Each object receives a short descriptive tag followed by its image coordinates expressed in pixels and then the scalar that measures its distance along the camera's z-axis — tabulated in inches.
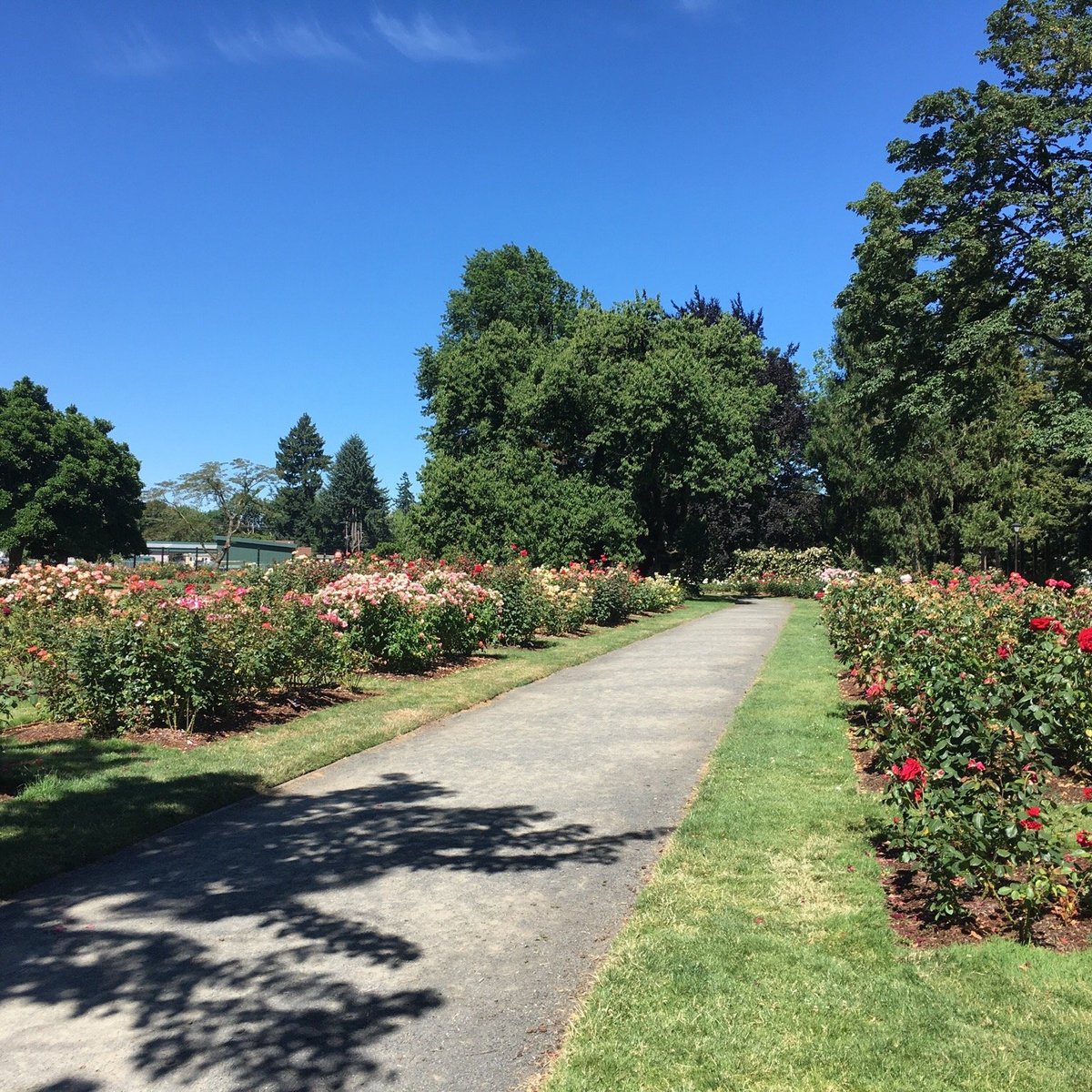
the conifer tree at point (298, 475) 4749.0
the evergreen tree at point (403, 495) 5253.4
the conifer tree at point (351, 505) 4564.5
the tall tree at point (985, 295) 844.6
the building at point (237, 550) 3129.9
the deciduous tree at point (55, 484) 1573.6
